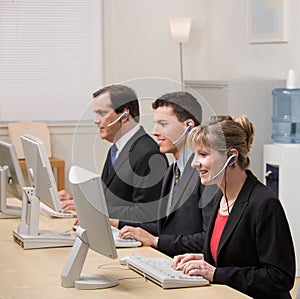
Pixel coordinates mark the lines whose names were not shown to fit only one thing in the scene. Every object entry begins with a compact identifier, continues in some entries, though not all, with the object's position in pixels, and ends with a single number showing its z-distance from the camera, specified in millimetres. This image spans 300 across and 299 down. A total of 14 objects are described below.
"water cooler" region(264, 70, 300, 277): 5344
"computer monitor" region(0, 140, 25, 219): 4211
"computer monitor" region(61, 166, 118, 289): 2668
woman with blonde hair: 2746
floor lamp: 6906
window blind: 6797
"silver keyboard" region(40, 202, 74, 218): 4016
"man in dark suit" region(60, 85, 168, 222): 3215
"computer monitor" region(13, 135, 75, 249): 3479
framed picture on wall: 5941
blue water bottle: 5559
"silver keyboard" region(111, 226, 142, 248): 3396
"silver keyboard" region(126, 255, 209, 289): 2717
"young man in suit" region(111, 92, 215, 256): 3117
